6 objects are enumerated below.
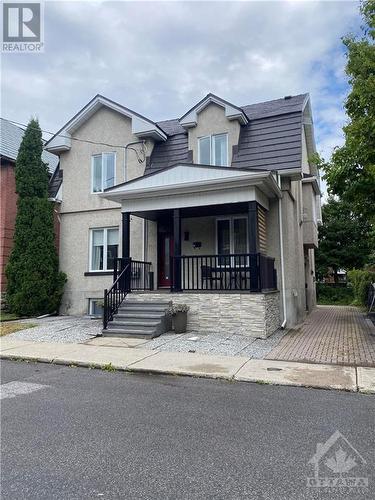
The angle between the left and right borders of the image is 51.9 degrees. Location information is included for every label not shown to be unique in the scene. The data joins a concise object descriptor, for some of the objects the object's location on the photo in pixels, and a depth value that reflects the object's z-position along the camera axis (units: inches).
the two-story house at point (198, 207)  425.1
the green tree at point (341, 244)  1162.0
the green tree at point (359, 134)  347.9
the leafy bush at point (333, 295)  1114.1
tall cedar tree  534.3
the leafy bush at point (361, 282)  716.8
